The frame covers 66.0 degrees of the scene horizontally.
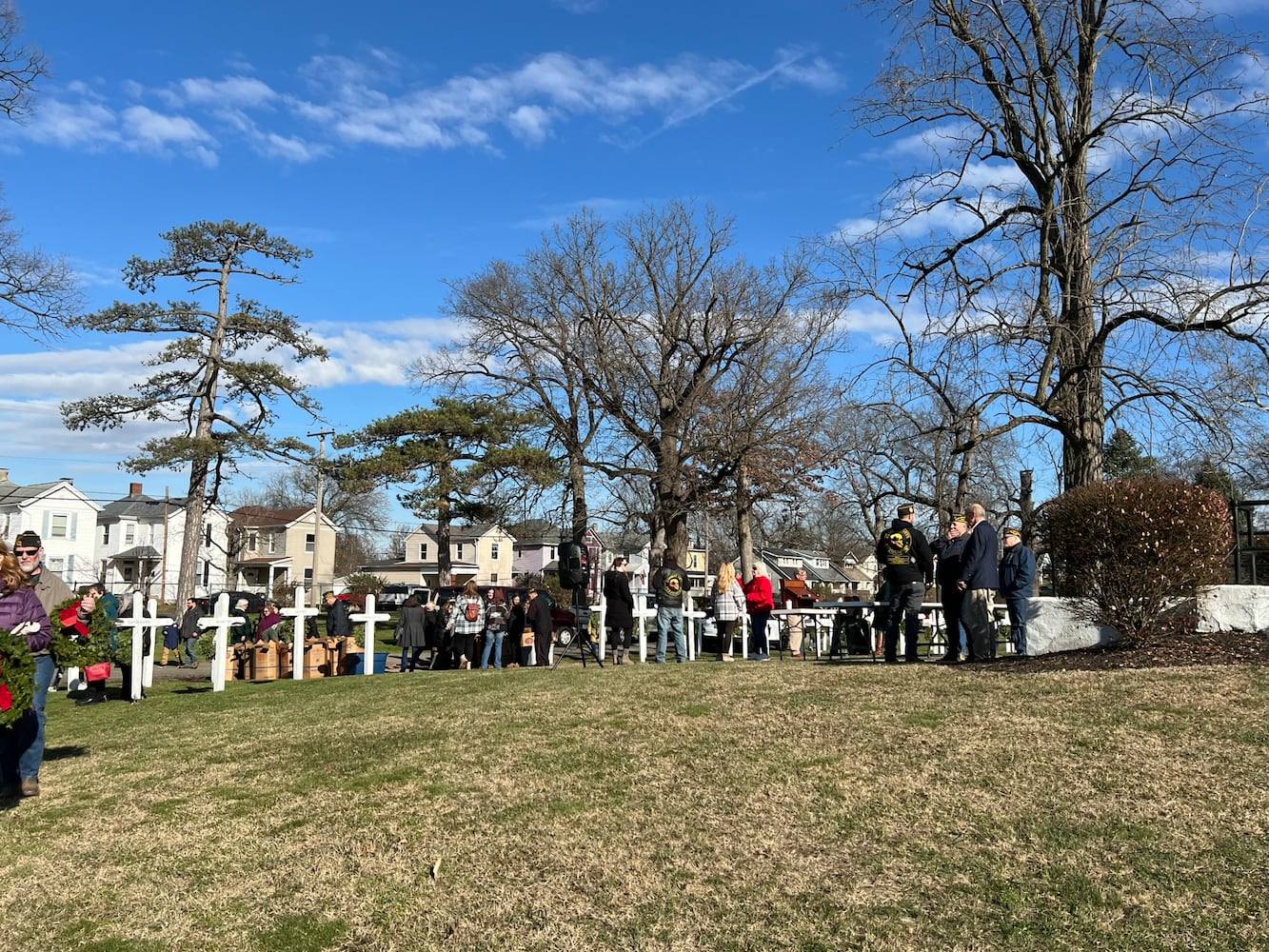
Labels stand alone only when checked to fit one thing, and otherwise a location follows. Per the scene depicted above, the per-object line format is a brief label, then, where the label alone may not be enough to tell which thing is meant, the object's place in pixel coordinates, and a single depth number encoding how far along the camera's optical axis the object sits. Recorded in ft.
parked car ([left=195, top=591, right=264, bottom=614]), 90.66
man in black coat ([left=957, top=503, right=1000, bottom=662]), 37.06
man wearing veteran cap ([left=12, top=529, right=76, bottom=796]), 22.17
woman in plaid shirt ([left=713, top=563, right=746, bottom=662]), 53.72
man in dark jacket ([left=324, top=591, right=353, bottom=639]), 59.93
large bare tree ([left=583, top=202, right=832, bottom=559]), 105.19
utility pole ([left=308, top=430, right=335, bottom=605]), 113.25
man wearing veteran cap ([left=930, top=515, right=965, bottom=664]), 38.45
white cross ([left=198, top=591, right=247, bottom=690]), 43.62
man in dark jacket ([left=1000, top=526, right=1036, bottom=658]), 40.11
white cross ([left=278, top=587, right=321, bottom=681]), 47.70
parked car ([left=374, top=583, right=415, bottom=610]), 141.49
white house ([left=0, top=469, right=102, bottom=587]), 200.54
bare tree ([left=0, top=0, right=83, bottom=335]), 63.16
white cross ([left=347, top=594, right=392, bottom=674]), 49.80
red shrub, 31.27
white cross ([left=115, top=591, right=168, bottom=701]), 42.52
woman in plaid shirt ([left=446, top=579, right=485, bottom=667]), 54.39
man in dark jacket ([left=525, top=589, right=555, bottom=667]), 53.57
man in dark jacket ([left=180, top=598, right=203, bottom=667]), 69.36
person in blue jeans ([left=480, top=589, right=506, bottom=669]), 52.43
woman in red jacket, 53.26
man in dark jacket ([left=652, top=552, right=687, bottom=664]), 49.96
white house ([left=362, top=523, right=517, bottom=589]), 286.87
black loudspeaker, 50.80
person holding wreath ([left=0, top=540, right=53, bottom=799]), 21.16
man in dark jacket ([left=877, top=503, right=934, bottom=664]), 39.60
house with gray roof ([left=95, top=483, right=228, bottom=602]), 224.33
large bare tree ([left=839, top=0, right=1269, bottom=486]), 44.55
